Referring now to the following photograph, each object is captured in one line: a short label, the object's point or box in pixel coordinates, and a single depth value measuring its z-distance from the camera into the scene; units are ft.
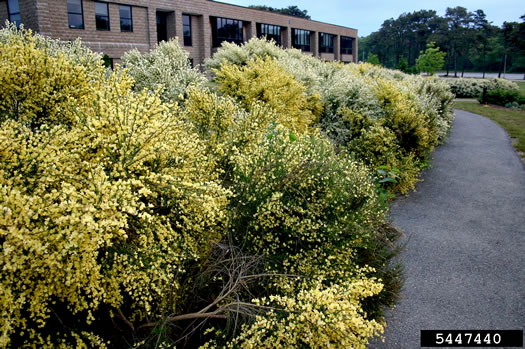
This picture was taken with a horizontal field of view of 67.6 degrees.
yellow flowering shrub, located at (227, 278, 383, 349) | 9.82
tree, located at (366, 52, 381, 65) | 207.74
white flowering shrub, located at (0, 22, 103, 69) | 16.25
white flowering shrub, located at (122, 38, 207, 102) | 36.55
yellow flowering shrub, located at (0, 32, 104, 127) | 13.70
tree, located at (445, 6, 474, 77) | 262.06
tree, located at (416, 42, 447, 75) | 168.45
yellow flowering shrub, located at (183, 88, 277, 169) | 17.31
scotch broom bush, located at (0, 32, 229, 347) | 8.20
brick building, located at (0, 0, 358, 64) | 74.02
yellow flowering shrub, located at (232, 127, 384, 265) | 14.23
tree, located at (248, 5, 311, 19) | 349.82
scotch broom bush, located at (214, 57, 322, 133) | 36.58
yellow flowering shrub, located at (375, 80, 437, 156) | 40.63
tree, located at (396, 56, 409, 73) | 176.86
